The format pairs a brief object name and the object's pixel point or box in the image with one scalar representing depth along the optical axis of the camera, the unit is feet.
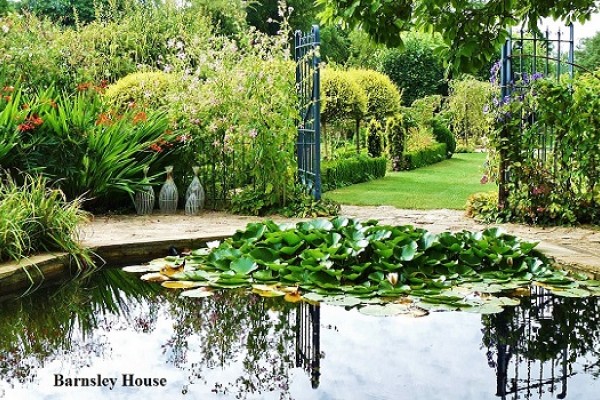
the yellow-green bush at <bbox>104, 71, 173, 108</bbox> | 27.98
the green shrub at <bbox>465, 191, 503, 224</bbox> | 22.66
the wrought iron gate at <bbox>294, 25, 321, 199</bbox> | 23.95
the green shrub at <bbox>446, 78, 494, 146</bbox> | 56.18
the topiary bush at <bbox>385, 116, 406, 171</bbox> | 41.19
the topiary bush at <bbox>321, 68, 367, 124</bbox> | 36.78
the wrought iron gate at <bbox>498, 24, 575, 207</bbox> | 21.95
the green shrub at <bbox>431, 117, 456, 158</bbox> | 50.67
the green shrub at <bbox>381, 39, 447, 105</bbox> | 67.87
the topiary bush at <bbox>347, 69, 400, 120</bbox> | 41.88
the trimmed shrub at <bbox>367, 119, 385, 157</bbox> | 41.47
